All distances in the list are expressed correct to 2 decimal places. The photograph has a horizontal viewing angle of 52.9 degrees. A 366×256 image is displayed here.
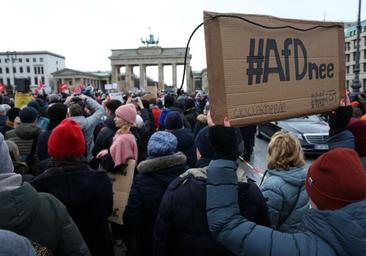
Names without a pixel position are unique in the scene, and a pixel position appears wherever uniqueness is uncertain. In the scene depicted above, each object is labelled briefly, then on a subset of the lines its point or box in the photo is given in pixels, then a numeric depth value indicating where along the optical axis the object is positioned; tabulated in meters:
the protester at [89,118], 4.95
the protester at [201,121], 6.93
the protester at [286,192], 2.71
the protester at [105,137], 4.83
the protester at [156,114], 8.88
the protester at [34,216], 1.97
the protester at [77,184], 2.79
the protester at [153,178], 3.13
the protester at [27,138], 4.77
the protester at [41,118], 6.12
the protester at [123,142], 3.91
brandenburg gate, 85.19
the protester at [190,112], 8.63
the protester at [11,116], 6.40
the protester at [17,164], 3.21
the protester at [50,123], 4.54
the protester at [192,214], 2.22
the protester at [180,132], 5.26
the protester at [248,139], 9.22
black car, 10.58
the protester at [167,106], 7.59
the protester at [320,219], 1.54
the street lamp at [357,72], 17.55
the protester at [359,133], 3.43
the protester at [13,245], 1.23
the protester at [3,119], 6.25
